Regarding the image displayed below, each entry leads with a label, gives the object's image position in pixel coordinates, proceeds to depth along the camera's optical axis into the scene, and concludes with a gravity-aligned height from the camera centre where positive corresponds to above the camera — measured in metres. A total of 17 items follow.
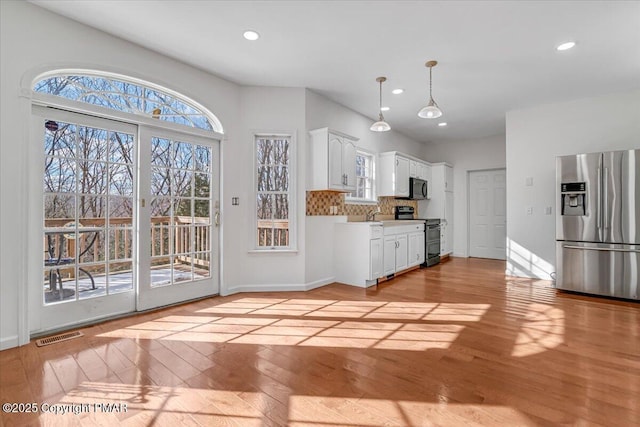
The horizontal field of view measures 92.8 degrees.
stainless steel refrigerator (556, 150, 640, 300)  3.78 -0.15
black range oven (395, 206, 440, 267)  6.23 -0.46
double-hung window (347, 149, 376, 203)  5.72 +0.68
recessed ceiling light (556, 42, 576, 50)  3.20 +1.78
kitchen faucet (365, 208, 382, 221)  5.80 -0.04
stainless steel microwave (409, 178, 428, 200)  6.56 +0.53
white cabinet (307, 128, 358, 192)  4.37 +0.77
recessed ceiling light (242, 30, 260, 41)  3.03 +1.80
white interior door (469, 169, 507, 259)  7.02 -0.04
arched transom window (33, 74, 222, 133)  2.85 +1.23
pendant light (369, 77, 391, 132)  4.02 +1.16
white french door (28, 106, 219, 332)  2.75 -0.05
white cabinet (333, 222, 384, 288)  4.52 -0.61
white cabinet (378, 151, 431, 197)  5.99 +0.77
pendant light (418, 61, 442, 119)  3.43 +1.13
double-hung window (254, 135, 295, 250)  4.34 +0.28
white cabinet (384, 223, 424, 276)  4.98 -0.61
